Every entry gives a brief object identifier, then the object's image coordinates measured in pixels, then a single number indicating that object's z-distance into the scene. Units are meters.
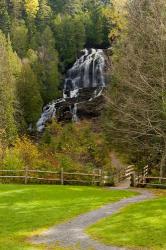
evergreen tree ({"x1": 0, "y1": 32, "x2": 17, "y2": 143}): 51.53
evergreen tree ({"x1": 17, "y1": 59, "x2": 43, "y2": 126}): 65.44
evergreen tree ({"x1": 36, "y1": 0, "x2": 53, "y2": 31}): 95.12
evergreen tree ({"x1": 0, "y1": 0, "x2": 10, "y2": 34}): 91.68
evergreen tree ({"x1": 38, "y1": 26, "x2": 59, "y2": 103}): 73.06
